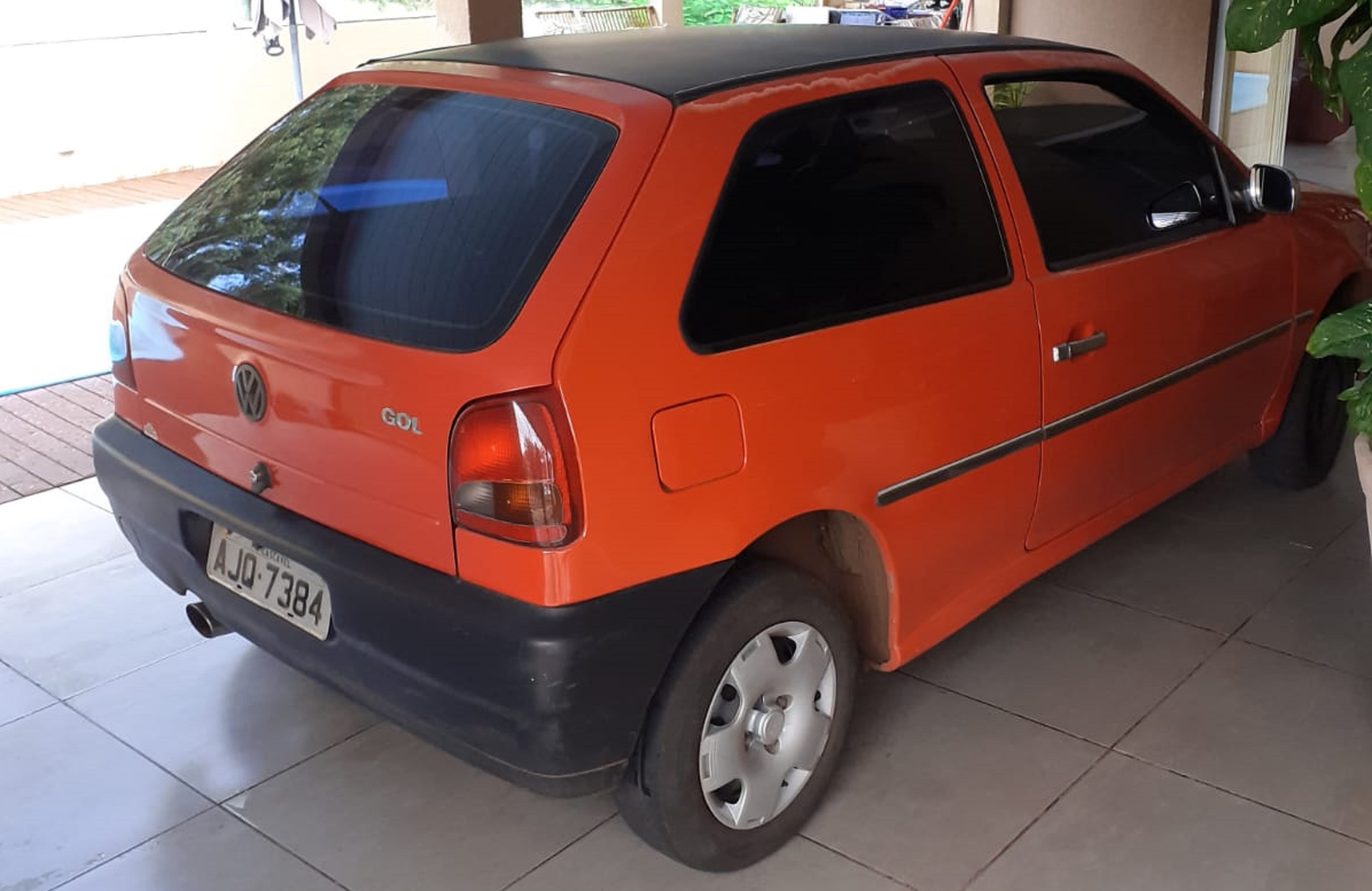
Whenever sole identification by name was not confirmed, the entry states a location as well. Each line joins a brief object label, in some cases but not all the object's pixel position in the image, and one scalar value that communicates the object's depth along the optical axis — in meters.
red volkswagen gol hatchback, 2.19
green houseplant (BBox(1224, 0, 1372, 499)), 2.68
